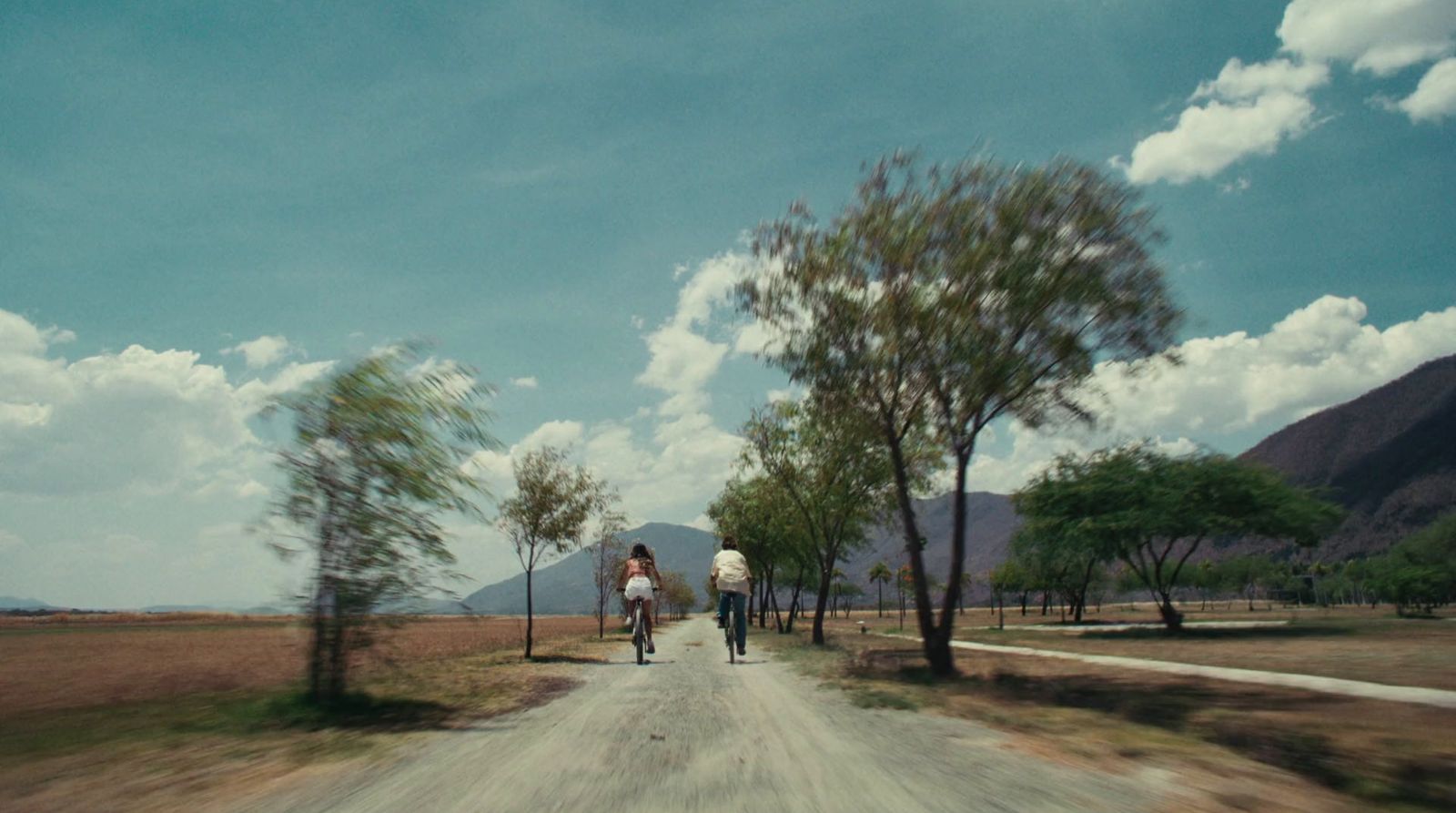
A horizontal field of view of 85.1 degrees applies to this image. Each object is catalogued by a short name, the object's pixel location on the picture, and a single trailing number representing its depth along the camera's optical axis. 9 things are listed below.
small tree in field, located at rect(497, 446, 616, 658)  25.23
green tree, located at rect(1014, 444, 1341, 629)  40.56
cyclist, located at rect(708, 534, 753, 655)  15.09
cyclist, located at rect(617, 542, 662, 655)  15.77
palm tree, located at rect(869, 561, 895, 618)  141.00
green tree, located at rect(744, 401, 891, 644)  29.50
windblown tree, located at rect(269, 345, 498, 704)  10.19
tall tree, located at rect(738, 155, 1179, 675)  13.35
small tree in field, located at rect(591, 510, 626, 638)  46.30
